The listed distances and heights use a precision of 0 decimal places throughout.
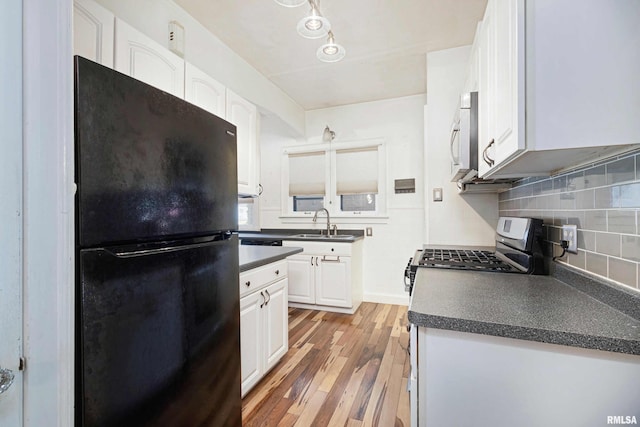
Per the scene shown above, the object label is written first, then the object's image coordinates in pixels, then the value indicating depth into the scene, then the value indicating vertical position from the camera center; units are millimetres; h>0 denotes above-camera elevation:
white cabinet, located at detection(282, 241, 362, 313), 3090 -744
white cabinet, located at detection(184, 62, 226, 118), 1565 +737
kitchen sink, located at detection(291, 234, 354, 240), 3221 -297
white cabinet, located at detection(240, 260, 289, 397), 1619 -704
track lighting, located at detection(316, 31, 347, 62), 1775 +1039
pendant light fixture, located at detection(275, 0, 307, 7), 1400 +1059
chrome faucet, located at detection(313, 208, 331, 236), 3598 -99
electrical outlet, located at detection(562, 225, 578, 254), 1109 -107
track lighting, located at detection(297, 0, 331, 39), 1518 +1036
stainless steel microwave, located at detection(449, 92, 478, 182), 1480 +423
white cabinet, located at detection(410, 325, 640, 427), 692 -462
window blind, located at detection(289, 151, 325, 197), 3801 +522
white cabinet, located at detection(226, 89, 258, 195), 1984 +562
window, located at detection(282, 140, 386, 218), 3564 +438
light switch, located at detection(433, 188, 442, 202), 2439 +146
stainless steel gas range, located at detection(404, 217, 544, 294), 1340 -274
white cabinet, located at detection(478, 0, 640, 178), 754 +376
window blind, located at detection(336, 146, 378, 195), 3572 +534
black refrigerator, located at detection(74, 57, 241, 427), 710 -145
